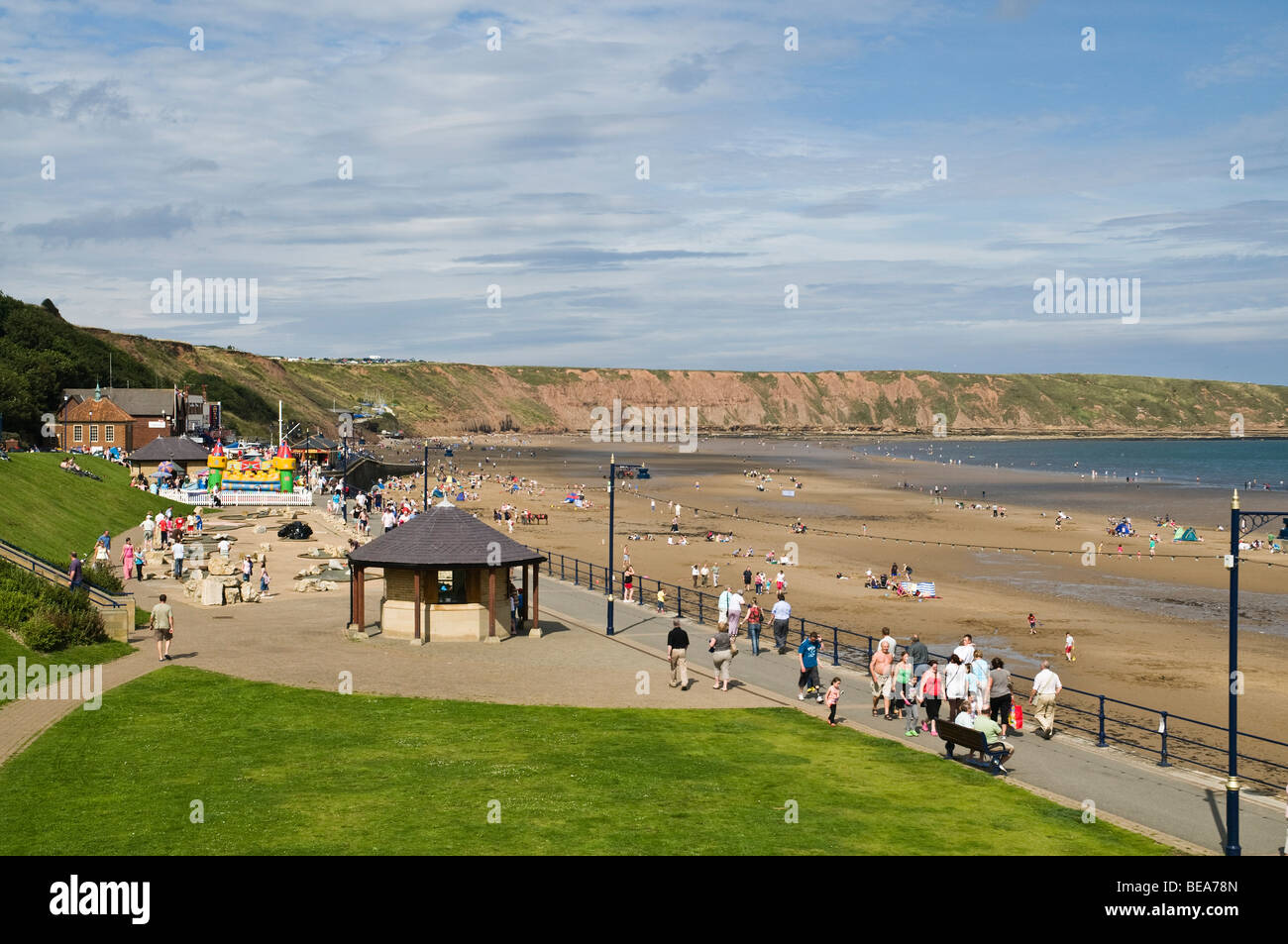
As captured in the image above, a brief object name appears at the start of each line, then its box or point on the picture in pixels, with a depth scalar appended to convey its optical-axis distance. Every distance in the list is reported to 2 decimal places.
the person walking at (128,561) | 37.22
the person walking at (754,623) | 27.92
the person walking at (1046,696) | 20.06
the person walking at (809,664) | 22.05
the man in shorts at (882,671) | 21.34
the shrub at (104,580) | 31.66
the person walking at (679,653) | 22.81
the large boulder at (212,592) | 33.28
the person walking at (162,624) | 24.16
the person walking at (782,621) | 27.20
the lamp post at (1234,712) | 13.88
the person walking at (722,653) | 22.86
